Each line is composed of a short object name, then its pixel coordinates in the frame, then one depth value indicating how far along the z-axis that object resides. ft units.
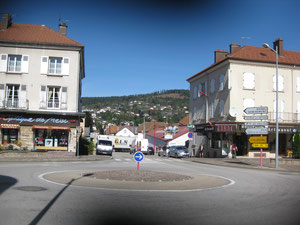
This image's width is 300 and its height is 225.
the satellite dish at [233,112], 109.13
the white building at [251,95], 110.42
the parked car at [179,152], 122.62
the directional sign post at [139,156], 48.18
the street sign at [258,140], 76.54
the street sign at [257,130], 74.90
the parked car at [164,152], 134.21
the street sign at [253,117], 75.41
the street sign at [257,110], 74.13
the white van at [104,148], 132.16
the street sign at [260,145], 76.28
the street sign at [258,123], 75.20
